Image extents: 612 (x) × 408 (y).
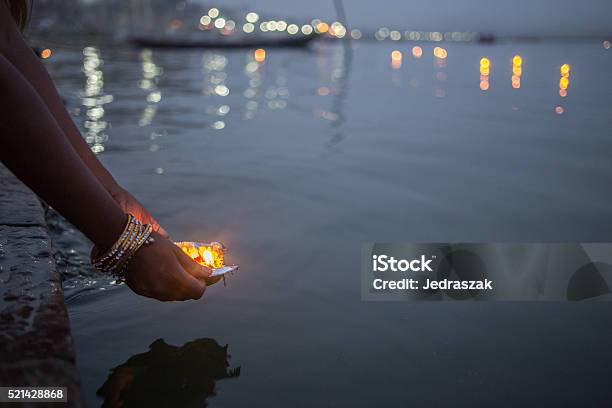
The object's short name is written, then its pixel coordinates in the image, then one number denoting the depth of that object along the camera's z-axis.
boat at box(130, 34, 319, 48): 54.56
